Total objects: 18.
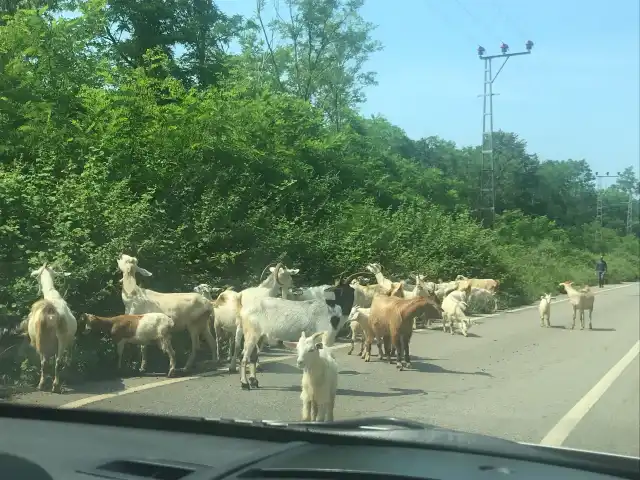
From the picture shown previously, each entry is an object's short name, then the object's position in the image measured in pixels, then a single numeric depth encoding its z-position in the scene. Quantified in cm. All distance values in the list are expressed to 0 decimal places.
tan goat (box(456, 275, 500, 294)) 2420
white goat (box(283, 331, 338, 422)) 740
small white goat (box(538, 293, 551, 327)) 1950
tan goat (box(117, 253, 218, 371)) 1096
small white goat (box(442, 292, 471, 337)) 1720
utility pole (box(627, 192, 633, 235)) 8418
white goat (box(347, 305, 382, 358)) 1245
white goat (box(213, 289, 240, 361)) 1154
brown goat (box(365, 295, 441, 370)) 1173
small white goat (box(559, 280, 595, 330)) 1941
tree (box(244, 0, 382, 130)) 3070
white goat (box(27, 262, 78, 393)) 892
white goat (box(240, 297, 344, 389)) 979
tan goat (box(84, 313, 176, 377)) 1006
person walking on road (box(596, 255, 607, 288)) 4569
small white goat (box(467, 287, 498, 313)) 2308
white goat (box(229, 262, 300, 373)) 1037
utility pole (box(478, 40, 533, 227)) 3853
